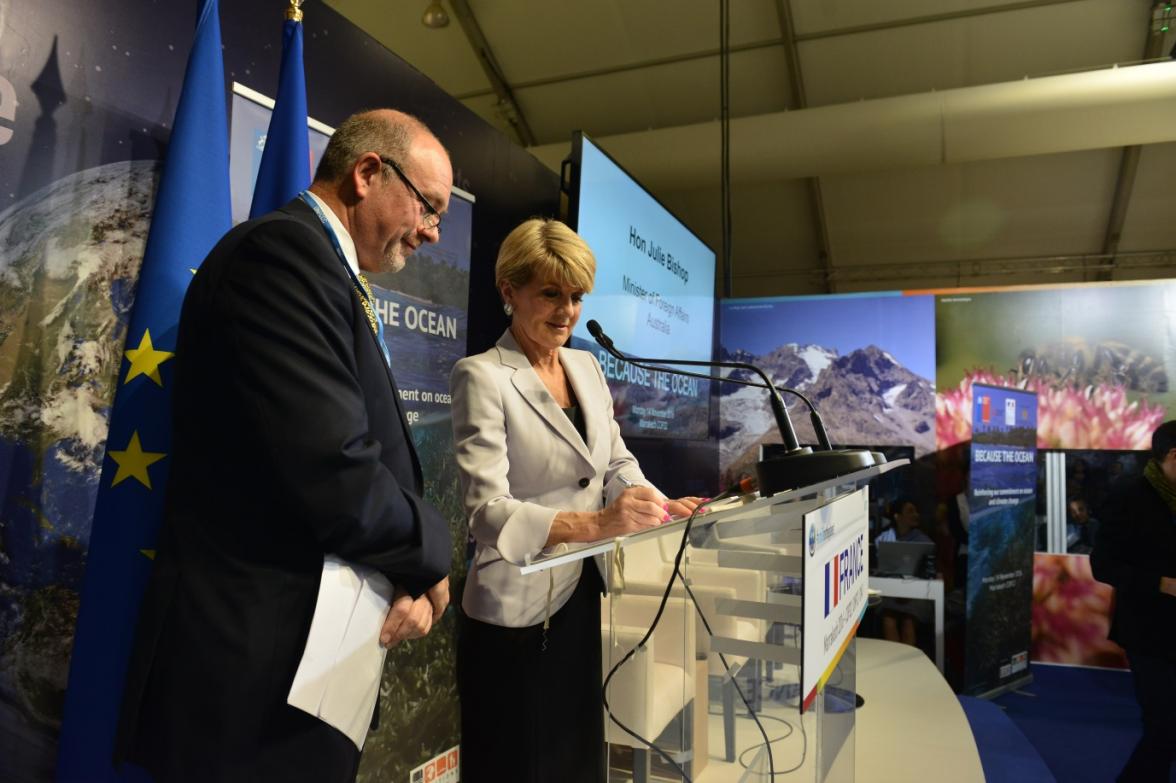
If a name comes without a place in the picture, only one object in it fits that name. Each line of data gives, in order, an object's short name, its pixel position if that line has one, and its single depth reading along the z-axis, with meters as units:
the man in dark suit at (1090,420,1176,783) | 2.71
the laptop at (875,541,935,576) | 5.02
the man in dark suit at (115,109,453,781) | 0.88
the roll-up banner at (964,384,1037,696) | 4.68
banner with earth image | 1.34
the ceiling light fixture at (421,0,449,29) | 5.36
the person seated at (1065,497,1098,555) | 5.15
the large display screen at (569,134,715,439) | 3.14
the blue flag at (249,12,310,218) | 1.65
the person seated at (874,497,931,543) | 5.29
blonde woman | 1.41
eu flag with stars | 1.30
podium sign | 1.11
